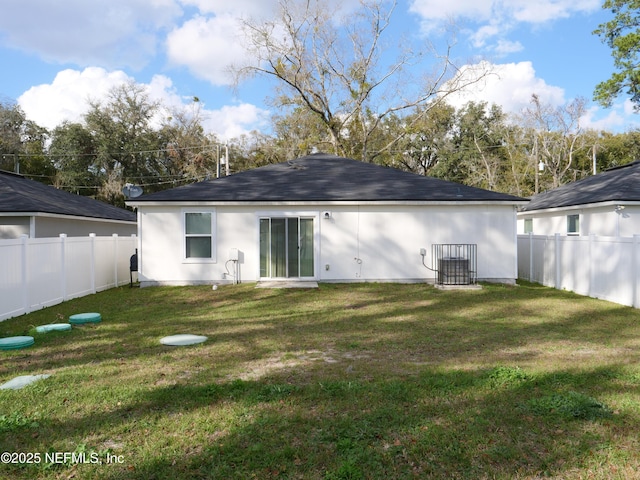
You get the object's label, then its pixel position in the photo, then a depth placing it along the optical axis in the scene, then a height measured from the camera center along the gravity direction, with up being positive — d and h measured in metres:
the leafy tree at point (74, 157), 33.75 +6.67
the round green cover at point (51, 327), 6.88 -1.34
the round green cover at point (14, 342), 5.94 -1.35
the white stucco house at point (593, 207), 12.87 +1.01
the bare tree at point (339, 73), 24.84 +9.88
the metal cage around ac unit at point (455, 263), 12.30 -0.69
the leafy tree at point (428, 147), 36.25 +7.81
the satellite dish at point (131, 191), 14.20 +1.67
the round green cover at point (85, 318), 7.73 -1.33
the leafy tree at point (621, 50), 19.80 +8.53
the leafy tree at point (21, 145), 34.28 +7.87
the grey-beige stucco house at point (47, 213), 12.52 +0.94
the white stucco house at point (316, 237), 12.97 +0.10
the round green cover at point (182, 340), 6.27 -1.42
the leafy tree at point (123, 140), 34.25 +8.17
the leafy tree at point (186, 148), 36.06 +7.77
